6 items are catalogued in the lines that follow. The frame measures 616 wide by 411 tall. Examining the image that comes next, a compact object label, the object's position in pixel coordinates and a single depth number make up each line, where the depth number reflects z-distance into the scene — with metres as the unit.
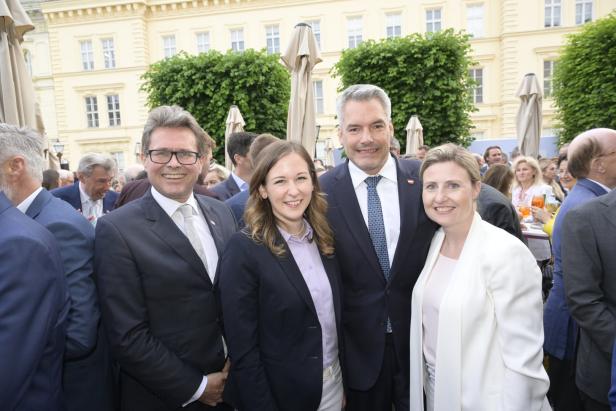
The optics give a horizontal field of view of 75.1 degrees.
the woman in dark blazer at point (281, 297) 2.10
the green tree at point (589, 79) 18.25
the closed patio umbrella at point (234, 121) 12.17
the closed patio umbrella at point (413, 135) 14.38
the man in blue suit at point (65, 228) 1.97
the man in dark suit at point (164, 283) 2.02
